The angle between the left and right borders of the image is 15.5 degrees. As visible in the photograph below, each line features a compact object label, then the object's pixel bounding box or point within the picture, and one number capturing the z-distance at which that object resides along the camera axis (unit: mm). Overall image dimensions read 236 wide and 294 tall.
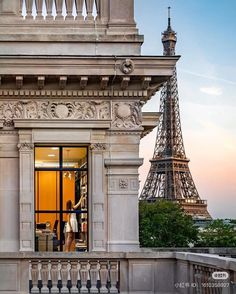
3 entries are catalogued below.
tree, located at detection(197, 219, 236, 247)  80625
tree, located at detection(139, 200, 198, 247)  81750
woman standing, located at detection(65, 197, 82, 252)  24641
